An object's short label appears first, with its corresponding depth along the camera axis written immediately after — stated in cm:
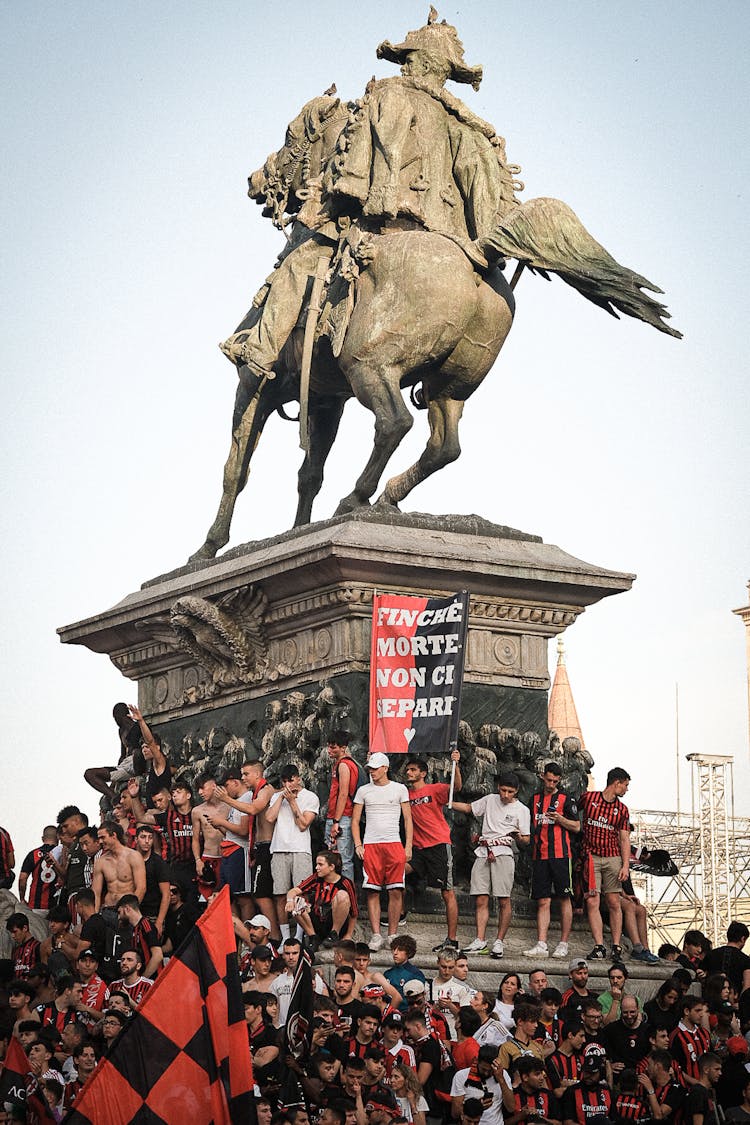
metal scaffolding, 5753
